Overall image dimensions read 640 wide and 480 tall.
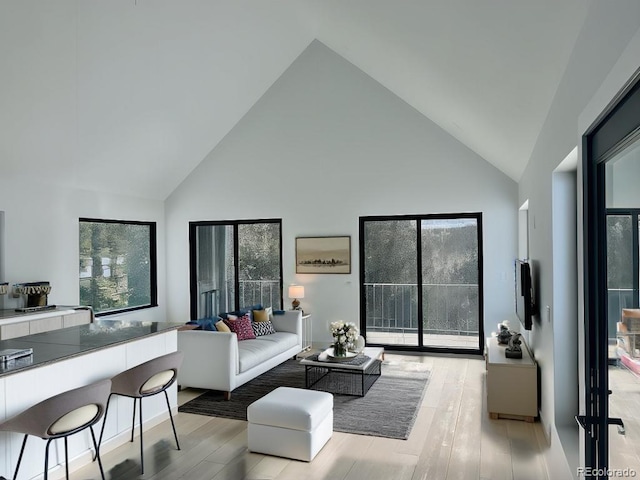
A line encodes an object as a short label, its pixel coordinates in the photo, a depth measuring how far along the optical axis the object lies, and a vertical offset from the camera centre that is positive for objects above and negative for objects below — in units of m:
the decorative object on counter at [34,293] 5.60 -0.57
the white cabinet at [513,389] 4.20 -1.36
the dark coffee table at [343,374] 4.99 -1.64
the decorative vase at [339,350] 5.20 -1.21
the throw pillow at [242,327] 5.97 -1.09
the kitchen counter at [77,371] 2.83 -0.89
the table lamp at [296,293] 7.31 -0.78
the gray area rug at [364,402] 4.19 -1.66
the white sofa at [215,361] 4.96 -1.30
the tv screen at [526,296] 4.06 -0.50
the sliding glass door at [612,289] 1.50 -0.19
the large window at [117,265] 7.09 -0.32
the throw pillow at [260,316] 6.63 -1.03
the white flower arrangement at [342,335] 5.20 -1.04
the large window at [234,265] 7.92 -0.37
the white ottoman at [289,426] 3.50 -1.41
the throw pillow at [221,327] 5.43 -0.97
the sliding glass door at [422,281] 6.85 -0.60
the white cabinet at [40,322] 5.02 -0.89
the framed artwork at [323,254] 7.32 -0.18
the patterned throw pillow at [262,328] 6.38 -1.18
